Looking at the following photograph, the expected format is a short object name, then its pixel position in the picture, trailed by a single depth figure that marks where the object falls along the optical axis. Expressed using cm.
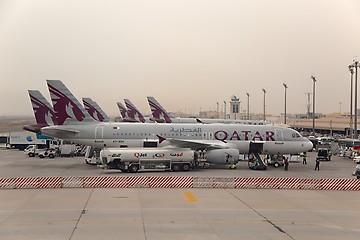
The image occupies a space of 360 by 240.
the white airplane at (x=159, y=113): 9362
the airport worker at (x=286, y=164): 4781
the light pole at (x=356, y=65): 7084
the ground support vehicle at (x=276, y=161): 5227
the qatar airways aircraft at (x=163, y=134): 4941
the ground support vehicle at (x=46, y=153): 6352
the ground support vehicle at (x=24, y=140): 8112
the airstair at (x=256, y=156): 4747
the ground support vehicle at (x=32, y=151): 6519
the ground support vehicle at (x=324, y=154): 6091
